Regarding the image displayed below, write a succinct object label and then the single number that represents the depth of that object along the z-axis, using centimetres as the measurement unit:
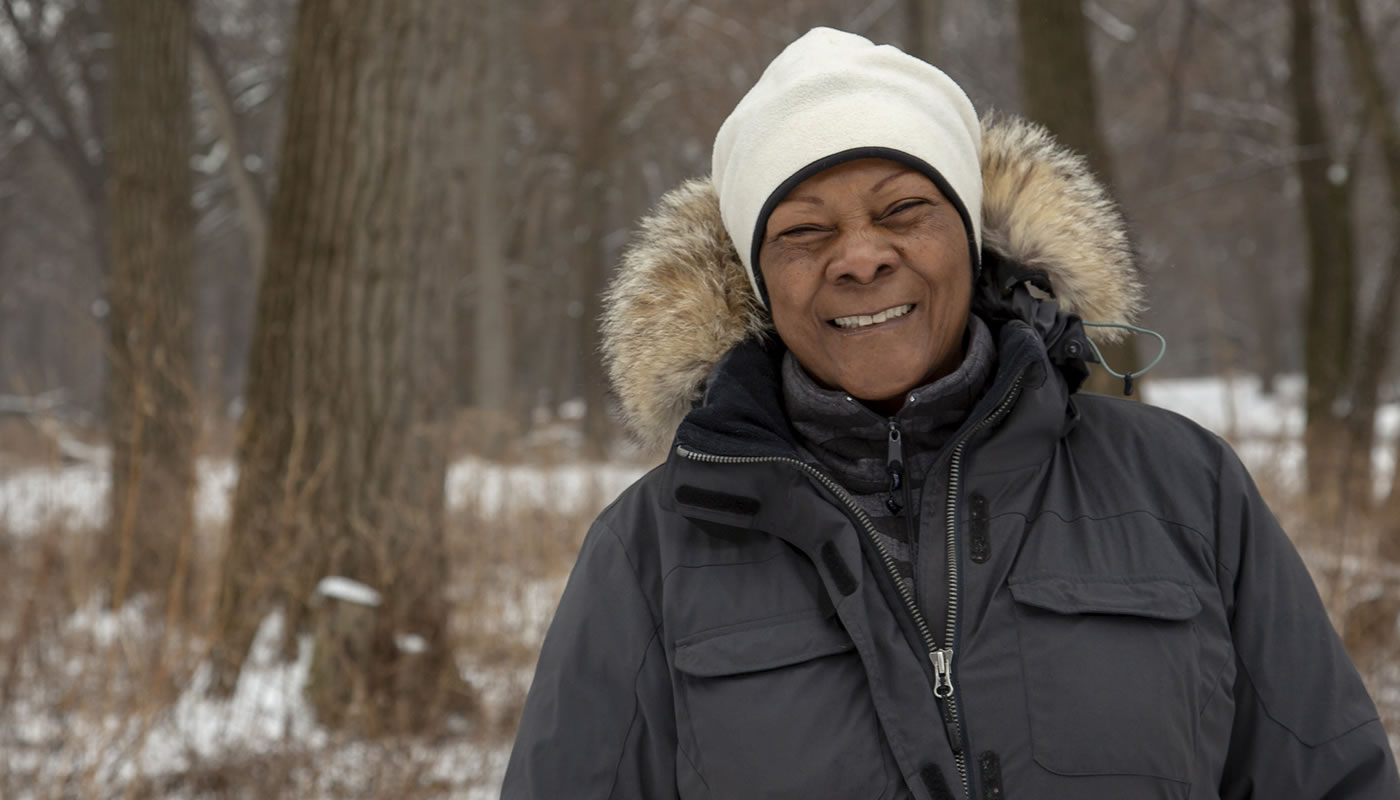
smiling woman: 164
